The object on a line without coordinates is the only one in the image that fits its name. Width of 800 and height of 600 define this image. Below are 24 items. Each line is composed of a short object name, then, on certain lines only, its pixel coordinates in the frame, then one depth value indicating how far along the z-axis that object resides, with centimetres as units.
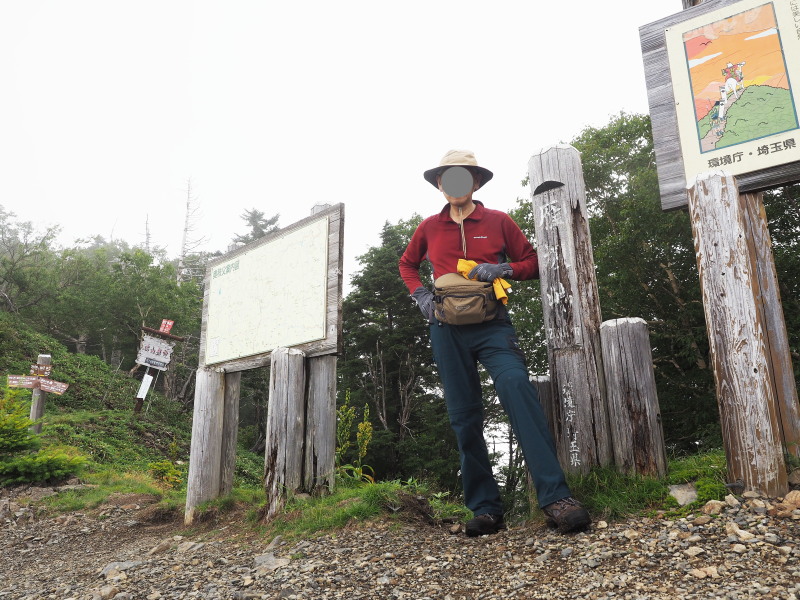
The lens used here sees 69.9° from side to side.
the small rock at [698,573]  225
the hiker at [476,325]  323
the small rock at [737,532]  245
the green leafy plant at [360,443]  534
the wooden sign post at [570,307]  344
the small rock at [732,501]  274
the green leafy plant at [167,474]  967
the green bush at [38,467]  824
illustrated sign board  330
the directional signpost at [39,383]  1065
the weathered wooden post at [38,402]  1127
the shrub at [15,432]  848
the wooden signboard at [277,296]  514
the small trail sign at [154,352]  1600
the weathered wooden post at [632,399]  320
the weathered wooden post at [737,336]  282
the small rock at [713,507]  273
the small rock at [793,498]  264
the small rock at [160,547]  461
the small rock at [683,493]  293
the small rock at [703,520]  266
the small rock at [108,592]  335
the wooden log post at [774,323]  309
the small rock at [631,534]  270
